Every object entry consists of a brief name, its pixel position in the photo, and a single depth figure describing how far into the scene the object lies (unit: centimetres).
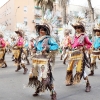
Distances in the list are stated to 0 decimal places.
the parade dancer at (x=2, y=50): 1090
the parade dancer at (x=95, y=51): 836
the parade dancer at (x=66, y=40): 1319
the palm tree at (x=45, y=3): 3072
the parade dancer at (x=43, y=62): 514
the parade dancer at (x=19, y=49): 951
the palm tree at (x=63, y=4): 2522
